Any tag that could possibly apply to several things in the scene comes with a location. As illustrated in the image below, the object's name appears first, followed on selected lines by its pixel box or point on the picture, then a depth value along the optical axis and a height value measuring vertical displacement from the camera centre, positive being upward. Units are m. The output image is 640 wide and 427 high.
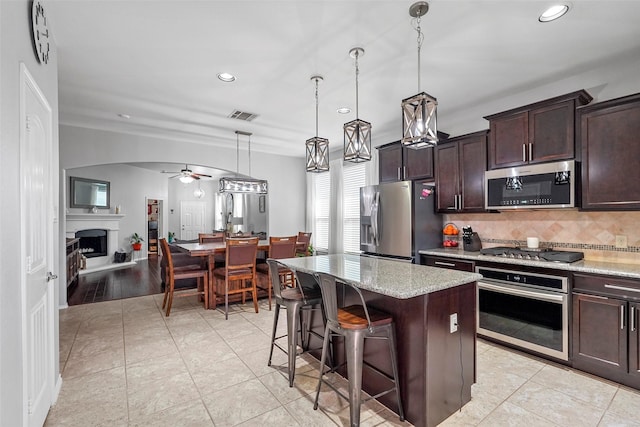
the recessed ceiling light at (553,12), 2.09 +1.40
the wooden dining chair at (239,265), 4.09 -0.70
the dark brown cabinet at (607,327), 2.33 -0.93
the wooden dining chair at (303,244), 5.13 -0.52
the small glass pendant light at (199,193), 10.44 +0.70
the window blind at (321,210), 6.53 +0.06
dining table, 4.23 -0.54
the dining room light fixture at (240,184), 5.46 +0.54
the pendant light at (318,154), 3.10 +0.60
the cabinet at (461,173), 3.57 +0.48
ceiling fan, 7.28 +0.95
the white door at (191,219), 11.77 -0.21
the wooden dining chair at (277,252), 4.45 -0.57
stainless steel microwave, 2.85 +0.25
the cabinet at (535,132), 2.84 +0.80
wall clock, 1.72 +1.11
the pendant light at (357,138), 2.62 +0.64
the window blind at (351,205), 5.73 +0.15
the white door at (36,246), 1.60 -0.19
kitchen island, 1.84 -0.81
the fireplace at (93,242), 7.80 -0.73
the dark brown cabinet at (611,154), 2.50 +0.49
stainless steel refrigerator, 3.84 -0.10
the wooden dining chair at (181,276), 4.15 -0.88
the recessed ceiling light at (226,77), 3.11 +1.42
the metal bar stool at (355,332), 1.85 -0.74
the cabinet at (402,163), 4.15 +0.71
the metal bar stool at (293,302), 2.43 -0.73
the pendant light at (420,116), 2.09 +0.67
